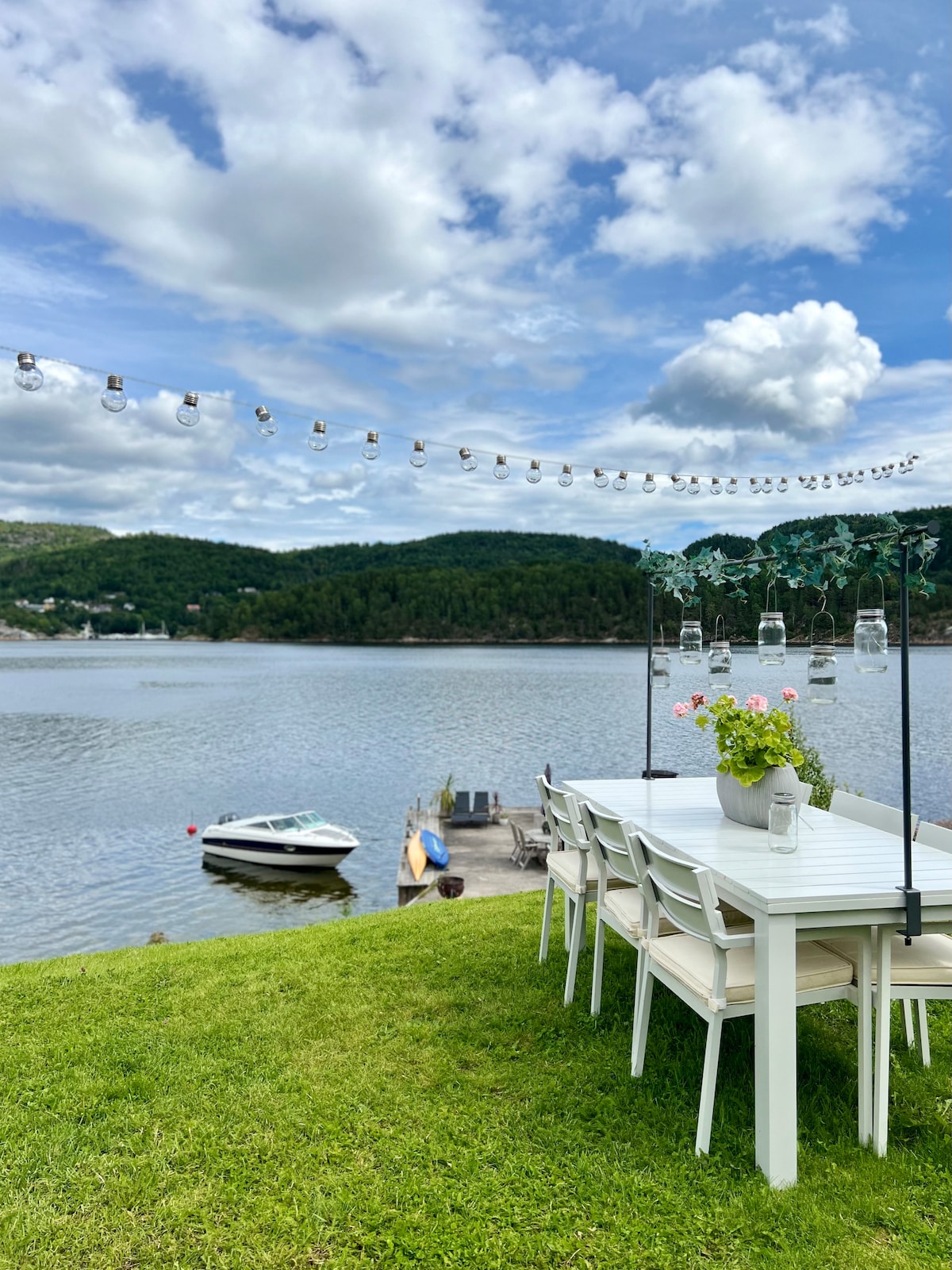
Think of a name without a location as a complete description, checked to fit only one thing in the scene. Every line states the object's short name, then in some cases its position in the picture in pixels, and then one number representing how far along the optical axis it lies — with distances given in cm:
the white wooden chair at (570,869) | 402
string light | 423
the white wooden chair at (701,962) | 267
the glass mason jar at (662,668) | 566
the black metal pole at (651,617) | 567
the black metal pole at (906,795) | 263
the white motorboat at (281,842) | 1552
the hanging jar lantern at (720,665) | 471
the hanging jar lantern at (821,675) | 374
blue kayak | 1249
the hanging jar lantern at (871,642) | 342
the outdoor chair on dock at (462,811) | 1553
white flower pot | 371
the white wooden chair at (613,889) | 345
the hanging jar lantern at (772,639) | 416
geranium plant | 366
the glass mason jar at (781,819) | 348
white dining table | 255
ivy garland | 304
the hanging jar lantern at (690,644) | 497
